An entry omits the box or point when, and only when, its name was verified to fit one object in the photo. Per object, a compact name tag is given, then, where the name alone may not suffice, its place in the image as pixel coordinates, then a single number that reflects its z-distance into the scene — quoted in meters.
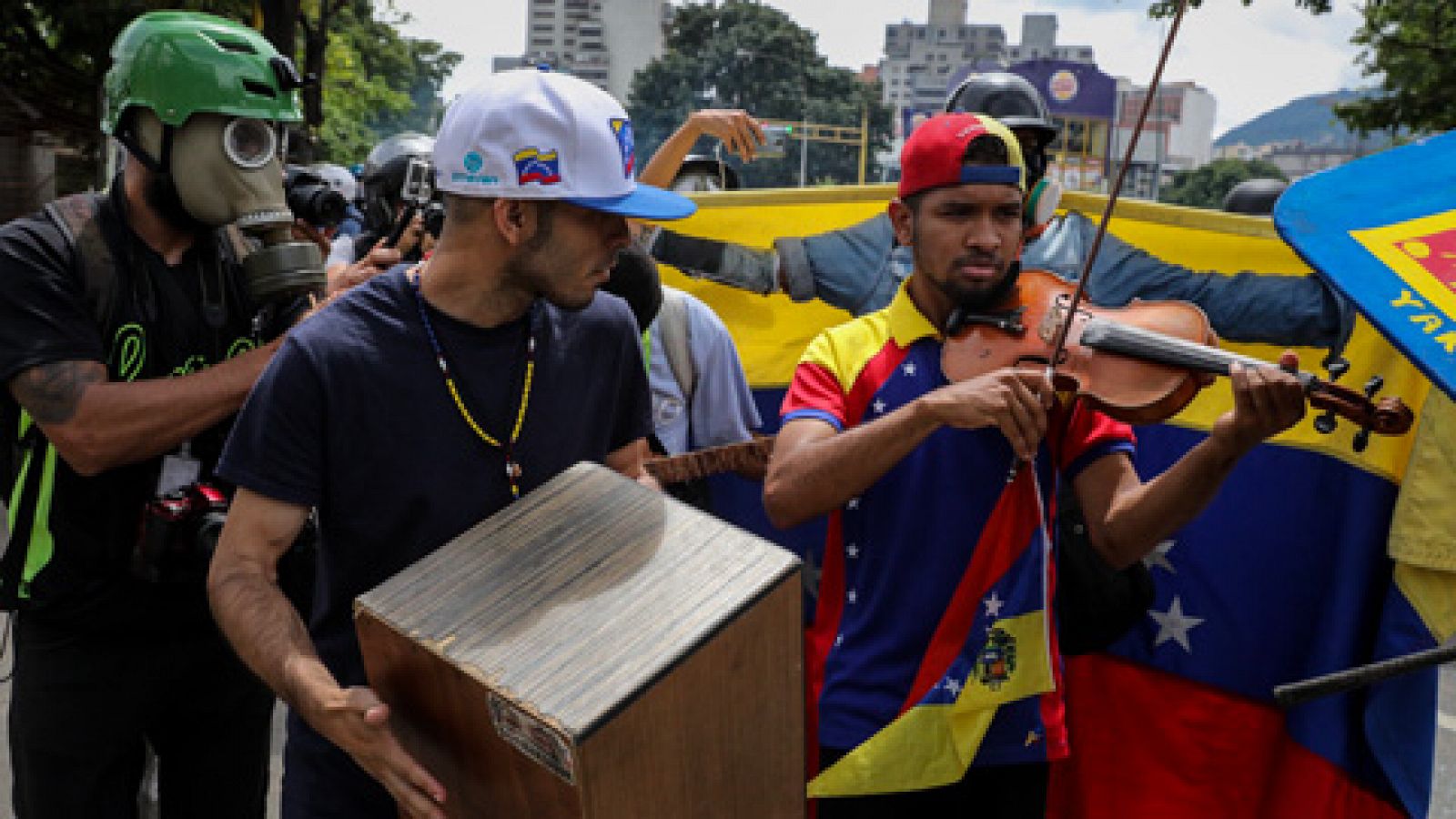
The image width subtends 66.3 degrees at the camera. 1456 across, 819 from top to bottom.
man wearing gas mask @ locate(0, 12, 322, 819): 2.06
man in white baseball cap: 1.62
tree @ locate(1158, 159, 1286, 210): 64.69
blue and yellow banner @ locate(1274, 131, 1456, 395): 1.10
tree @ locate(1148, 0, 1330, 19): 12.60
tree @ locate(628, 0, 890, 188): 70.31
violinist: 1.94
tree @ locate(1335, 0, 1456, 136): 12.46
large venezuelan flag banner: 2.58
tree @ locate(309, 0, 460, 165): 20.00
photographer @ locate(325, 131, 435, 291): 2.71
